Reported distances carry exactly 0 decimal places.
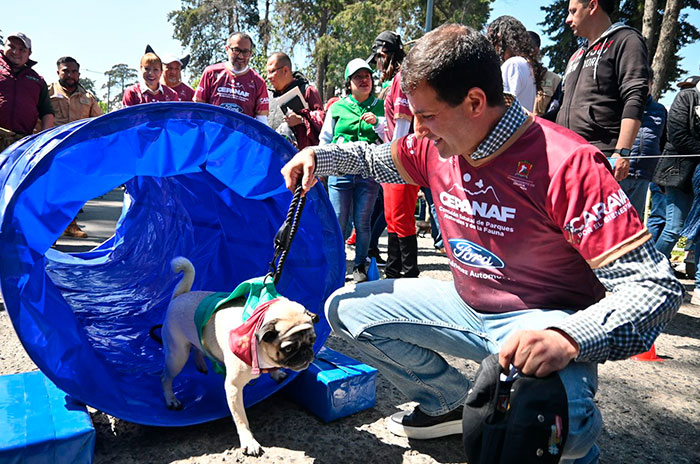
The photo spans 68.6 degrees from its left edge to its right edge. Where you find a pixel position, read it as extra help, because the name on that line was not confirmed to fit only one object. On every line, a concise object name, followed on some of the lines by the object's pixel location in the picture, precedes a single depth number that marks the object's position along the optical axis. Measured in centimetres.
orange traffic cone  347
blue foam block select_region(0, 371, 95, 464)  179
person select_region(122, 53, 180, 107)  636
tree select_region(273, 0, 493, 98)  2069
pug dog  197
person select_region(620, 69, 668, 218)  361
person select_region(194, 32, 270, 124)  543
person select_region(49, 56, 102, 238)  691
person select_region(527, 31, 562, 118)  409
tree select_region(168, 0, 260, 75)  3200
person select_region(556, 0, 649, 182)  307
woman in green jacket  482
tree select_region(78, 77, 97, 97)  7914
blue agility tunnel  197
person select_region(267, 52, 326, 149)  539
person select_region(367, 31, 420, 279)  436
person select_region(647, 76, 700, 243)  559
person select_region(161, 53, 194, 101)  671
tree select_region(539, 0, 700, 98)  1027
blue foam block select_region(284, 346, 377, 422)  248
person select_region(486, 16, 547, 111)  353
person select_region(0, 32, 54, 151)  571
